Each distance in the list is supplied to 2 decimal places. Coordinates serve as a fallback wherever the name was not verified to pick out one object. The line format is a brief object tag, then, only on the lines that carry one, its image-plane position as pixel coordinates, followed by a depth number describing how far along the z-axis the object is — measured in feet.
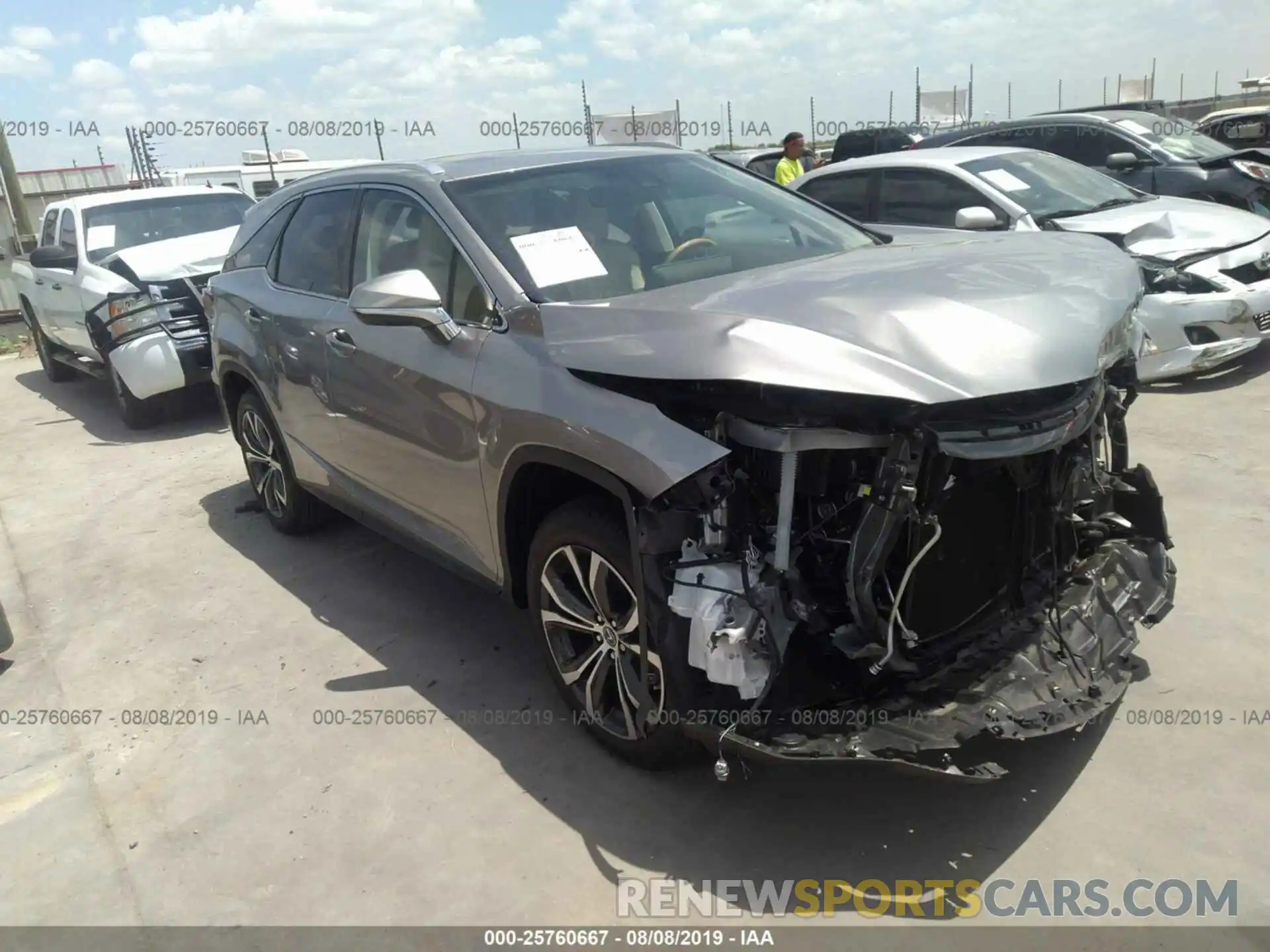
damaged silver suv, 8.05
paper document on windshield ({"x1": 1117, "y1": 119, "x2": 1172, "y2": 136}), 31.67
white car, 20.36
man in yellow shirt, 33.37
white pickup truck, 26.03
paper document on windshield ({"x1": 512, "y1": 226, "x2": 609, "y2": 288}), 10.62
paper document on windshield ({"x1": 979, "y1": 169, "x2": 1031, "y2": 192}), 23.56
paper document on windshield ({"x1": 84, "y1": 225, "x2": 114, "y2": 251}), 29.76
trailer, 55.52
